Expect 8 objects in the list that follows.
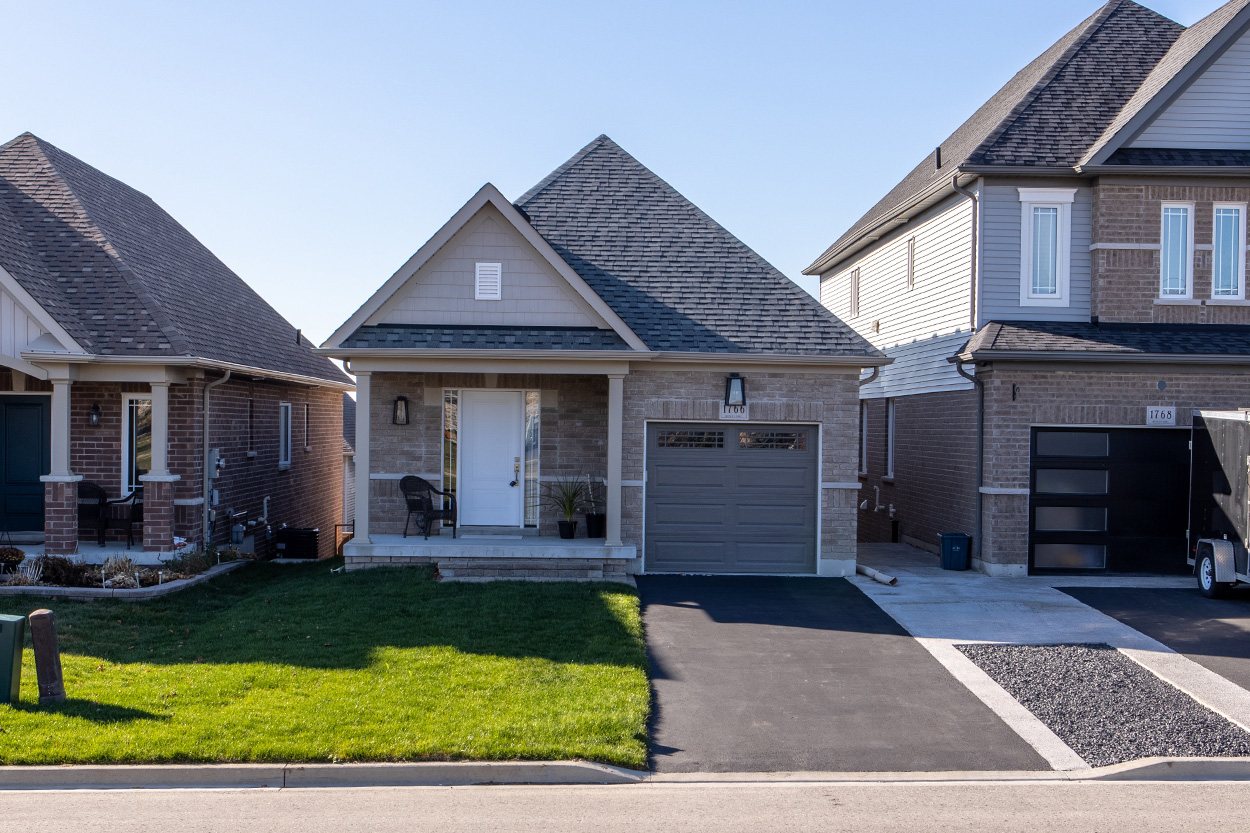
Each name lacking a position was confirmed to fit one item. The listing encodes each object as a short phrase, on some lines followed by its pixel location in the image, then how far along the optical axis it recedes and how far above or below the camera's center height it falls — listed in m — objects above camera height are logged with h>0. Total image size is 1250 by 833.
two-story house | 14.46 +1.78
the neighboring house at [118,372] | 13.52 +0.55
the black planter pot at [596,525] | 14.46 -1.78
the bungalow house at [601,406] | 13.74 +0.09
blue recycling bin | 15.06 -2.20
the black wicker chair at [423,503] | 14.27 -1.46
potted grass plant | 14.50 -1.37
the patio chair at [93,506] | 14.68 -1.62
